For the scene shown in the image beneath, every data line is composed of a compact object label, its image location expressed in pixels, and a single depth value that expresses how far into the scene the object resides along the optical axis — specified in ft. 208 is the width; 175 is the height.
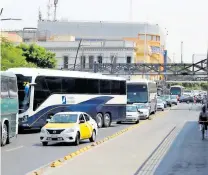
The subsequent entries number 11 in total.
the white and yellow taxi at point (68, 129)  77.97
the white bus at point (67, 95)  101.86
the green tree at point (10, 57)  158.40
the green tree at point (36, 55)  229.66
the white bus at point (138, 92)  174.60
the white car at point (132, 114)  140.46
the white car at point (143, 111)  163.12
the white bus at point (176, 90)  421.01
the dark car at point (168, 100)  286.01
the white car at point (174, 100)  319.64
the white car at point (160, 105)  236.34
